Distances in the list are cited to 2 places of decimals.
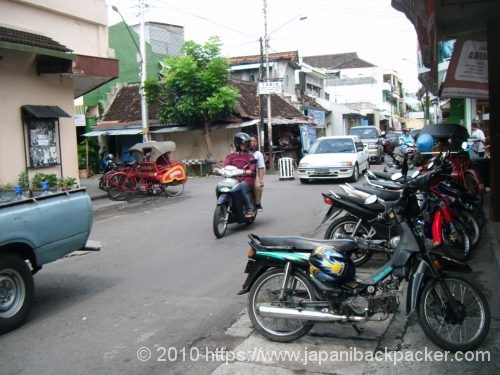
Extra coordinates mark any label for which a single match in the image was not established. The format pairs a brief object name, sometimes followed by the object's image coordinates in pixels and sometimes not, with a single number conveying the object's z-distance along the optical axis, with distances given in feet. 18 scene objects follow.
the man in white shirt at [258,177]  34.60
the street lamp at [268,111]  86.38
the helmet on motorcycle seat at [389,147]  34.08
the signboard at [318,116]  123.90
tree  81.71
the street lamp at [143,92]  79.97
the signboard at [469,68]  27.71
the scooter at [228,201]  31.70
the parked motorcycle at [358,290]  14.37
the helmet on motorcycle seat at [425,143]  30.09
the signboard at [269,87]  78.43
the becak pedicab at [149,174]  53.47
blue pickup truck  17.49
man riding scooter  33.40
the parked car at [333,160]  58.54
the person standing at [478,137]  43.58
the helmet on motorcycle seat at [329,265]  14.99
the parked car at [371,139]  90.94
